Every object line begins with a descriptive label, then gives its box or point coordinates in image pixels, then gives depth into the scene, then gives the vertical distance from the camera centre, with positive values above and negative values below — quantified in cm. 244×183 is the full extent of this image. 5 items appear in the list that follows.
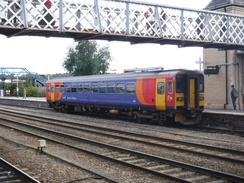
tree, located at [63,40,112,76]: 5866 +575
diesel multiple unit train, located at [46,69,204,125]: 1641 -16
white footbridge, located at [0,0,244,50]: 1164 +288
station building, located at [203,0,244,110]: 2300 +134
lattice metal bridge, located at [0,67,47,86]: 6476 +361
